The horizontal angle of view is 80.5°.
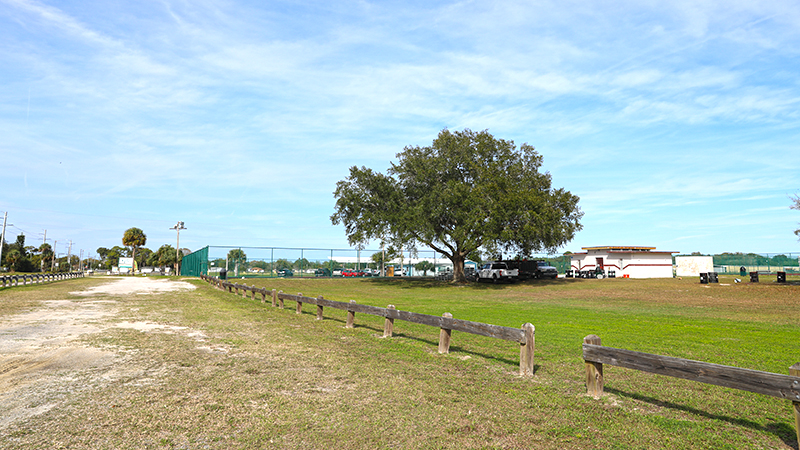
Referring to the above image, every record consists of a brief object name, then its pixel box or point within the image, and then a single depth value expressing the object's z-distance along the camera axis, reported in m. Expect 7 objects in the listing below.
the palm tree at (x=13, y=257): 86.44
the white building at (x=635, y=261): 54.03
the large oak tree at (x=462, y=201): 37.88
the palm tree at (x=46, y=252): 104.56
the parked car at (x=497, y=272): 44.91
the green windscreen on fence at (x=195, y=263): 52.66
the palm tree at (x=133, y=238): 85.31
